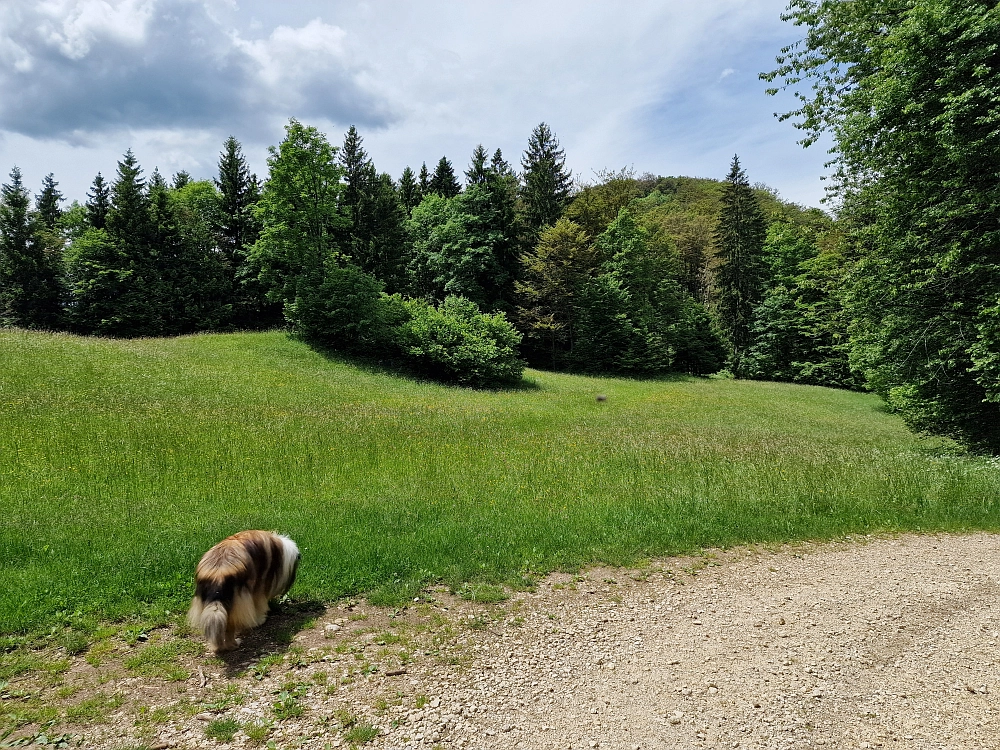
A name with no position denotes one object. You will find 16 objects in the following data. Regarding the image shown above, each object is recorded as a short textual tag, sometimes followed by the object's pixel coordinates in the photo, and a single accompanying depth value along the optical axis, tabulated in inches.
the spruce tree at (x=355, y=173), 1924.2
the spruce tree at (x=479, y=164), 1895.9
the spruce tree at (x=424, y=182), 2213.3
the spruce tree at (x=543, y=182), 1888.5
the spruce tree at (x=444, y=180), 2129.7
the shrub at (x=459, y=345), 1159.0
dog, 170.9
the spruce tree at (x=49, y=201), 2101.4
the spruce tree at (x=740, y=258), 1945.1
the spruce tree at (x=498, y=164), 1890.1
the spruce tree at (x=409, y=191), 2214.6
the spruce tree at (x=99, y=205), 1713.8
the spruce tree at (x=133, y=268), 1531.7
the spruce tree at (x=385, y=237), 1872.5
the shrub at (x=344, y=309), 1244.5
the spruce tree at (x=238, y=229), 1759.4
